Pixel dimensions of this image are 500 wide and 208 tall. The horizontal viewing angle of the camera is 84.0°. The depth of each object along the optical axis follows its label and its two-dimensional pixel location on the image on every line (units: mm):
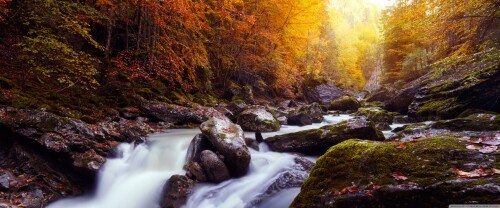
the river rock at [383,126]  9893
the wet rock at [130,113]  9405
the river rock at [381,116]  12193
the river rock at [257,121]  10055
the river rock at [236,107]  12992
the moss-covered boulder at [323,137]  6695
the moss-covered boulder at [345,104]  19297
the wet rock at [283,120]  12188
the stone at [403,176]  2445
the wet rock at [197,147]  6319
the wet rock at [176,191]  5171
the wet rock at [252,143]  7349
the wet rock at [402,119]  11999
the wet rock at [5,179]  4869
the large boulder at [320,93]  25984
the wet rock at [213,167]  5680
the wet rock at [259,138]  7797
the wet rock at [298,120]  12234
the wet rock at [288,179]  5366
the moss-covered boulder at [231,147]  5898
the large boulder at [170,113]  10203
